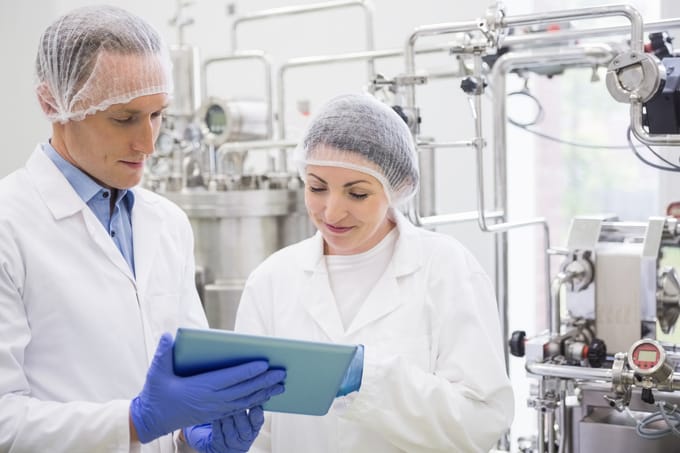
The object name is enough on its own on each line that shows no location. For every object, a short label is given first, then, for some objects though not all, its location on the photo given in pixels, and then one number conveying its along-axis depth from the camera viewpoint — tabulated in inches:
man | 44.8
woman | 50.5
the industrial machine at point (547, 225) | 61.9
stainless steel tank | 104.5
